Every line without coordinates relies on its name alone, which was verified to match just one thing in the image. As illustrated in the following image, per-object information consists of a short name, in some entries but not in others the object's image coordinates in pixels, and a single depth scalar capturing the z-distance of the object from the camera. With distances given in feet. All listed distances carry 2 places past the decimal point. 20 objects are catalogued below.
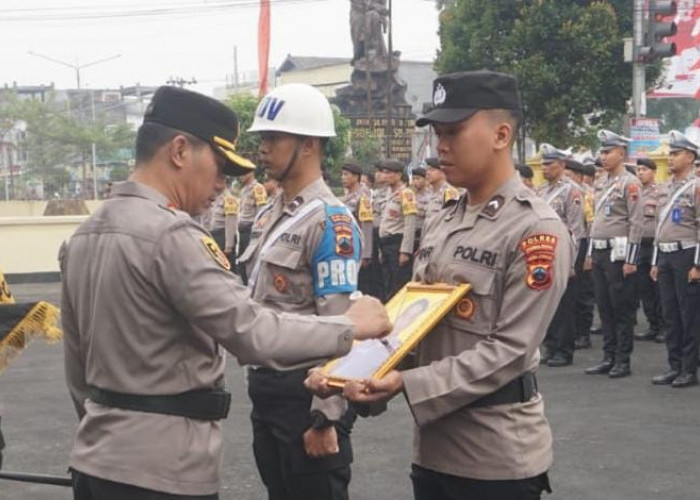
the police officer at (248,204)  49.73
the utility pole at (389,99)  100.07
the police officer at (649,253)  36.09
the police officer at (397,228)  44.19
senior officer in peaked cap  8.32
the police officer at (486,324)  9.05
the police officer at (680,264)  27.81
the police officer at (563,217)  31.76
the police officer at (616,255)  29.53
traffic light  47.26
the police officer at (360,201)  46.65
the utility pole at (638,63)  50.14
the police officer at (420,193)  44.52
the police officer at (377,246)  48.67
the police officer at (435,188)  41.14
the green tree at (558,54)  69.92
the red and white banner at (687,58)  62.95
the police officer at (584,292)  34.99
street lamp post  169.29
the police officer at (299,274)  11.43
